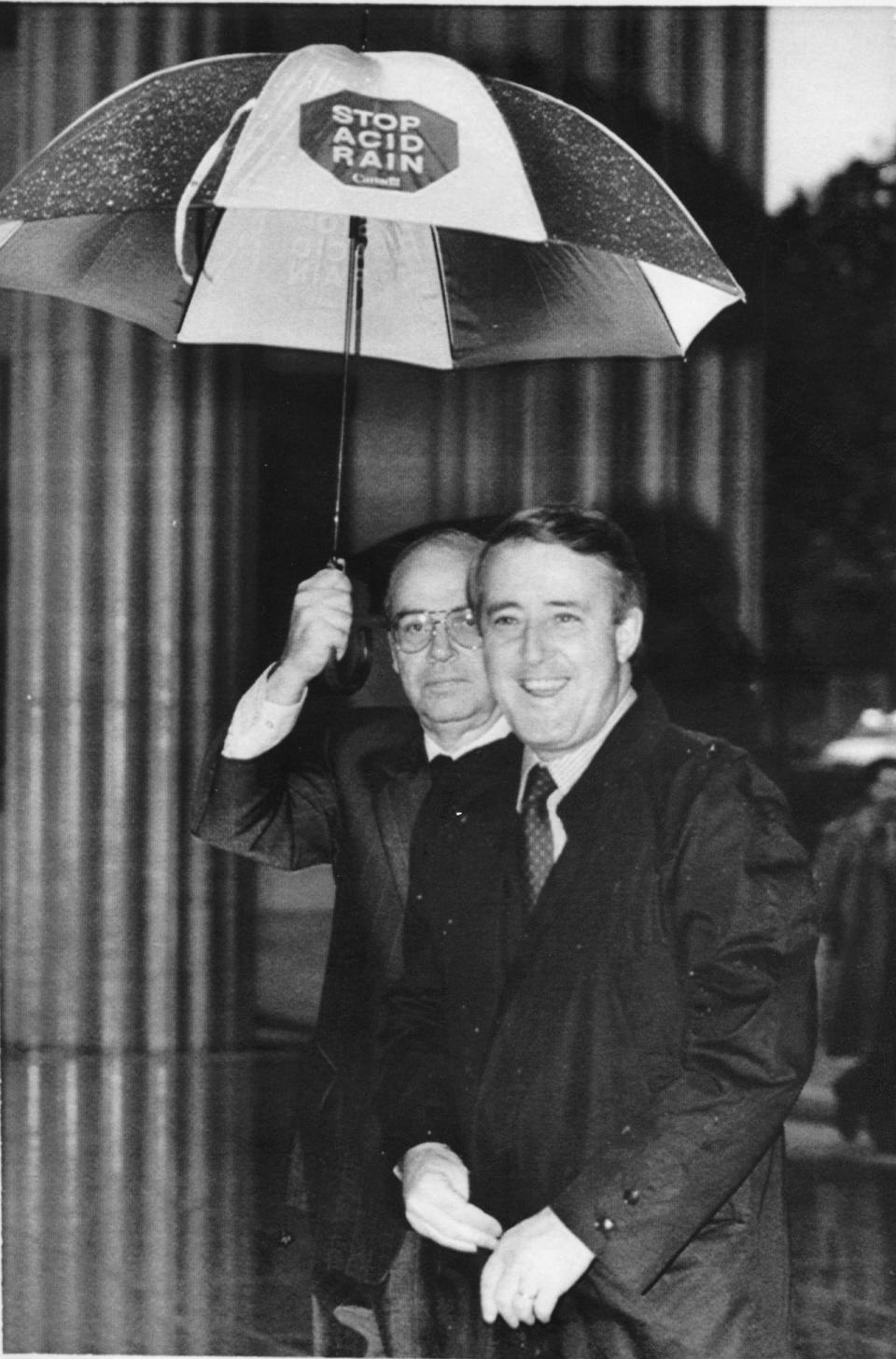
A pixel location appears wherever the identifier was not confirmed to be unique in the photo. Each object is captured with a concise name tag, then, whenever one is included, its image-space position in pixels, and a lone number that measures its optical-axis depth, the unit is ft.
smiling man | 11.57
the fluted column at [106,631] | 14.99
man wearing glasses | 13.39
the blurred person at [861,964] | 14.11
